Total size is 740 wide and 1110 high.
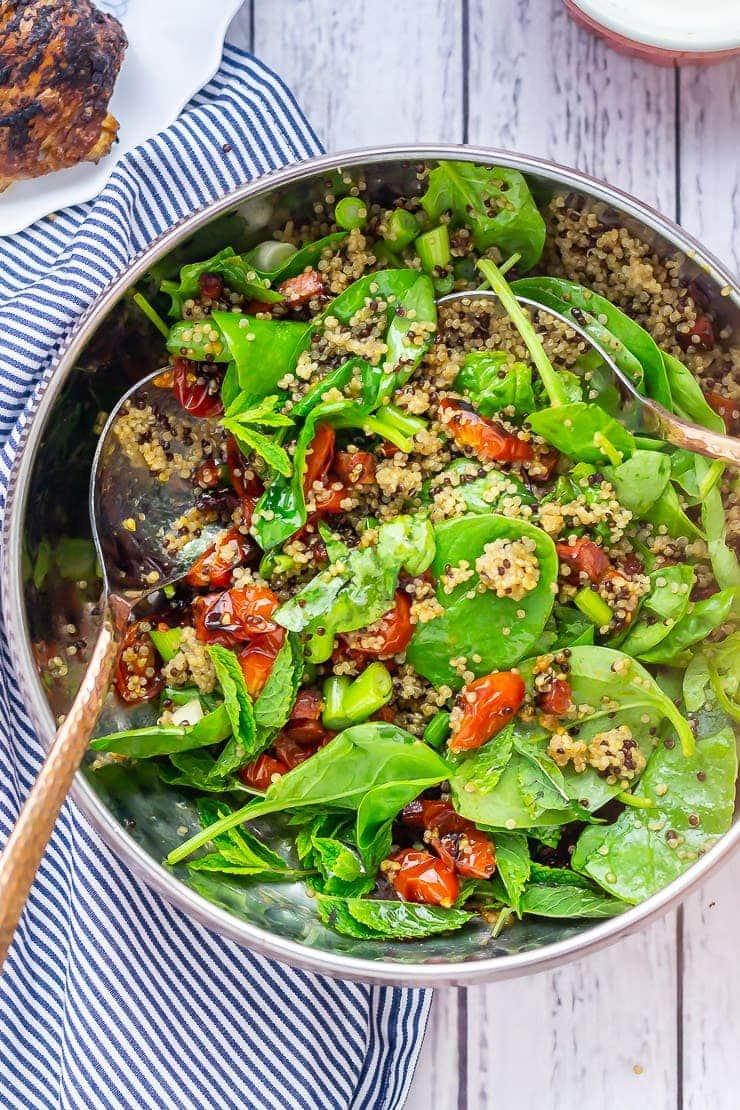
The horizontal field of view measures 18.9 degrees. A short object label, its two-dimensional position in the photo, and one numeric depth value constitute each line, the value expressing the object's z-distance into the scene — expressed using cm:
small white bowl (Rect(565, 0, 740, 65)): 79
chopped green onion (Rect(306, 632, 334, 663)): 73
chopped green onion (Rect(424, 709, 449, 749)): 73
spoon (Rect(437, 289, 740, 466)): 72
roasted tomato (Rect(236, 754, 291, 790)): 74
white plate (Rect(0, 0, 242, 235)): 80
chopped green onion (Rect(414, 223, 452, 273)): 75
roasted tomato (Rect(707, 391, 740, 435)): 74
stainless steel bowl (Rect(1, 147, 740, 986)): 70
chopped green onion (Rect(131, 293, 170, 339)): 73
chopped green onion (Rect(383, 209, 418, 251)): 74
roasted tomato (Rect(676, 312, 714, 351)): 74
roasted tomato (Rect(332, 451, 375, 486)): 74
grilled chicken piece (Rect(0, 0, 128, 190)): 77
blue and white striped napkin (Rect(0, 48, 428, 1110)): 76
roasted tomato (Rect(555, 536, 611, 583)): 73
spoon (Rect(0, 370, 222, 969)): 73
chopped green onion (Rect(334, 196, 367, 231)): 74
